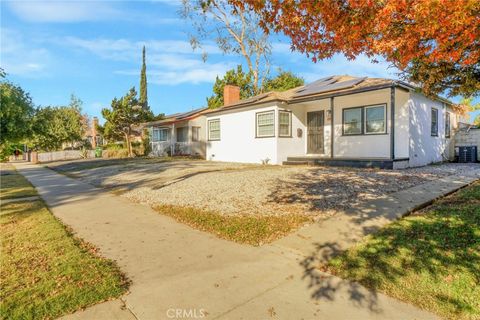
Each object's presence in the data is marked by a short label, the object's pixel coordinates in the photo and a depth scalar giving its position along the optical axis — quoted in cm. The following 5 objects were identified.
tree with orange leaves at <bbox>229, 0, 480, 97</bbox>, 367
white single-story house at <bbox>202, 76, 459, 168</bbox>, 1341
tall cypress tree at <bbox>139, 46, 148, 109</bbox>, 4553
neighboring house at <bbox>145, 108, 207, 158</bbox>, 2591
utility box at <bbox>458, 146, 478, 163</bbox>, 1628
